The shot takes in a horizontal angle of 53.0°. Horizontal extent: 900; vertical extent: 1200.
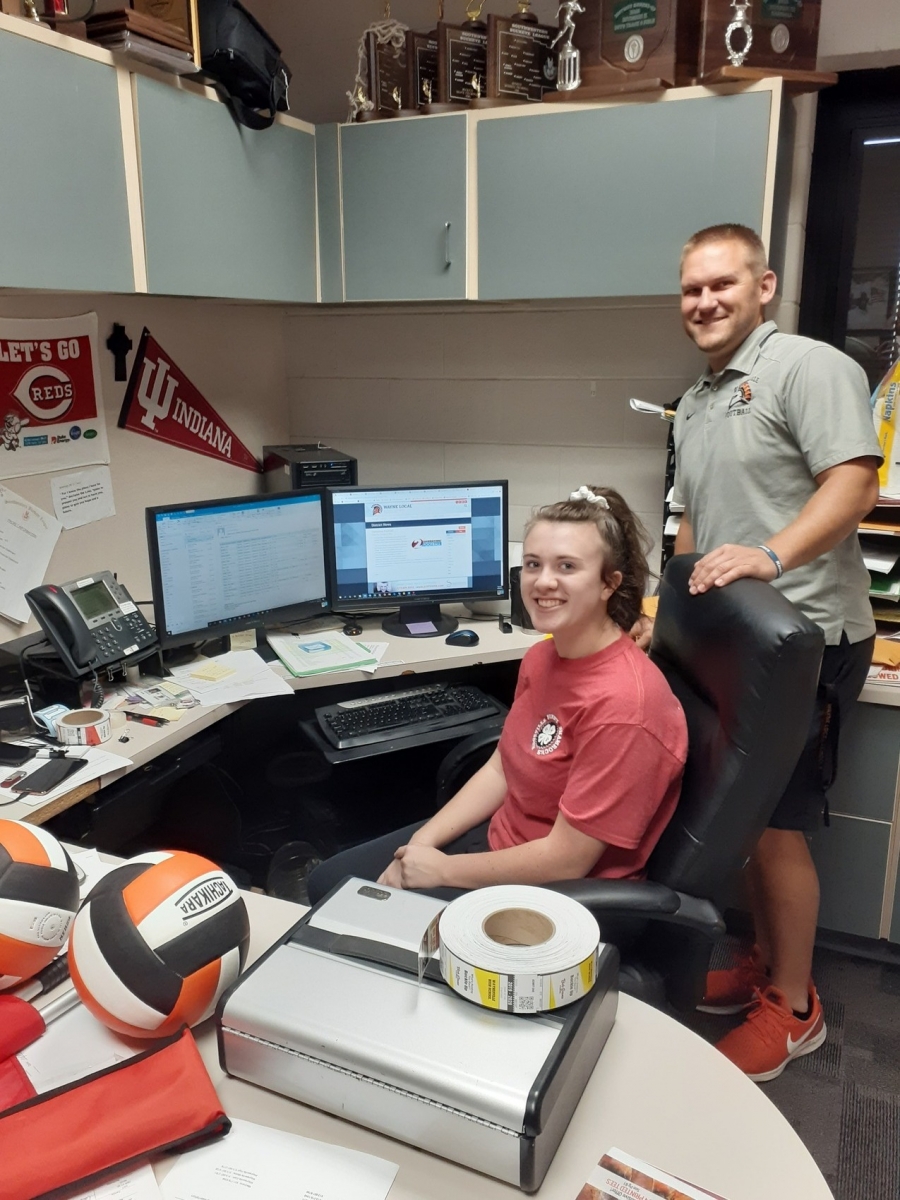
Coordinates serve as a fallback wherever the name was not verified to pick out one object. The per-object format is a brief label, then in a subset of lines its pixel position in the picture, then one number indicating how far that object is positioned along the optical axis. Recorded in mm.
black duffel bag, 2070
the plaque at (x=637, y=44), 2143
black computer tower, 2691
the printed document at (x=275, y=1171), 834
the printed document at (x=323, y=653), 2258
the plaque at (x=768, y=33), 2125
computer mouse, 2416
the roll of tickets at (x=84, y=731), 1807
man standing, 1765
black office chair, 1263
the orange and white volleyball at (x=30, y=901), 1016
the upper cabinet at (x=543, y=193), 2178
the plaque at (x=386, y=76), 2439
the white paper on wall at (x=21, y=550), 2182
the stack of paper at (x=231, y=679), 2070
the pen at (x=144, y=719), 1926
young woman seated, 1405
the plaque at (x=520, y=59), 2324
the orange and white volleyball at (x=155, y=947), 948
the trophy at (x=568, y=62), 2262
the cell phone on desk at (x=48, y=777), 1620
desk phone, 1964
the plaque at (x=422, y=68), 2449
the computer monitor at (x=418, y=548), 2514
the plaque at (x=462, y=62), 2379
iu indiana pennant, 2557
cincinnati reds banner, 2170
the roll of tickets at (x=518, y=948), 895
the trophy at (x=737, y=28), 2117
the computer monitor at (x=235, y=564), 2174
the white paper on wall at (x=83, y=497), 2328
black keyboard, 2182
